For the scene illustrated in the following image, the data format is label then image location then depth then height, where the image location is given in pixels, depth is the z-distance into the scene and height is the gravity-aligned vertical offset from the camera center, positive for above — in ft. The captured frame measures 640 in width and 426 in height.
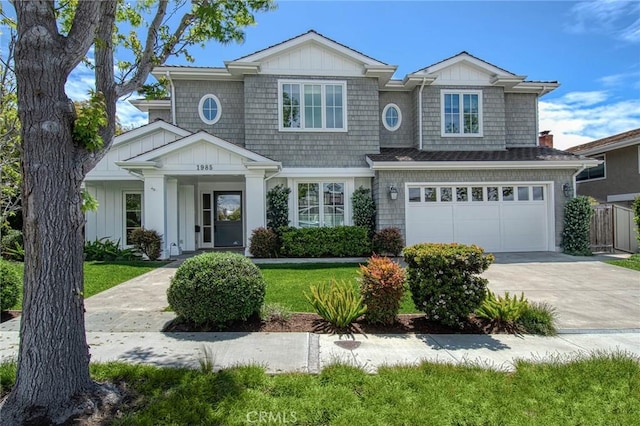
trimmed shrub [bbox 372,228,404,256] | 41.39 -2.88
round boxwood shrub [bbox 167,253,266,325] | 17.08 -3.46
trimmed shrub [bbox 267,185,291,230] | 43.01 +1.20
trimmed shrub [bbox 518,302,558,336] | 17.76 -5.33
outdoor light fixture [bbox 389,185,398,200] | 42.86 +2.93
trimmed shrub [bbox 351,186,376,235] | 44.06 +0.73
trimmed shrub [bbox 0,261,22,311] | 19.22 -3.53
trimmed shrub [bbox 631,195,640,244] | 38.75 +0.19
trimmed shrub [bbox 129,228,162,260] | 39.40 -2.31
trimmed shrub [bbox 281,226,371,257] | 40.98 -2.78
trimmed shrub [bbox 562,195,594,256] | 43.27 -1.40
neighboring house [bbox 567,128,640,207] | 56.70 +7.39
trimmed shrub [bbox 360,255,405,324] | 17.85 -3.62
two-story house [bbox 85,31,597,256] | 43.75 +7.62
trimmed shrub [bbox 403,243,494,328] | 17.07 -3.14
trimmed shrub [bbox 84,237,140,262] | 40.63 -3.70
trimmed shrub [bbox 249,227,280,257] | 40.01 -2.72
